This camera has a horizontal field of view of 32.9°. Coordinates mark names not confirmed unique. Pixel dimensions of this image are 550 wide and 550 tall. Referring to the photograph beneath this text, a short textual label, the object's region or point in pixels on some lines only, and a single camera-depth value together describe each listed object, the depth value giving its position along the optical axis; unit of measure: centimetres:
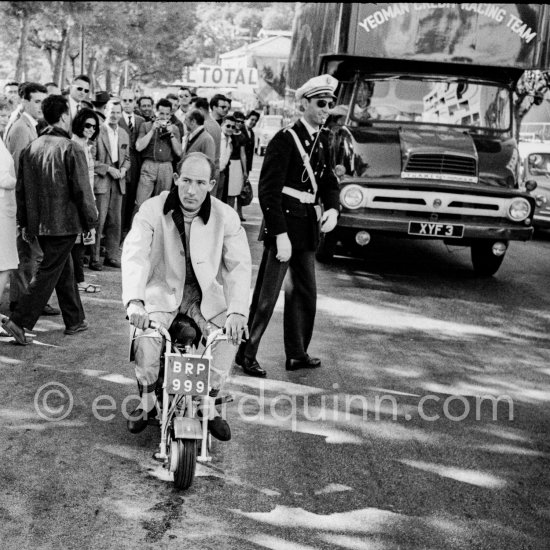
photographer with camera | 1178
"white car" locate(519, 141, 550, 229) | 1647
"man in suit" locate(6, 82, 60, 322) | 838
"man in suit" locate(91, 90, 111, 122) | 1122
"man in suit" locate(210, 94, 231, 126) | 1346
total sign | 4797
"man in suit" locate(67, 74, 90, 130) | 1209
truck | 1084
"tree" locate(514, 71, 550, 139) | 1187
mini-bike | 463
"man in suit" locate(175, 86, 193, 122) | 1600
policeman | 678
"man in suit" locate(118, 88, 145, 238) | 1188
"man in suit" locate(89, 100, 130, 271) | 1049
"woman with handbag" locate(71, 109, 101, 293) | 879
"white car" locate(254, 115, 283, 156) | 4047
